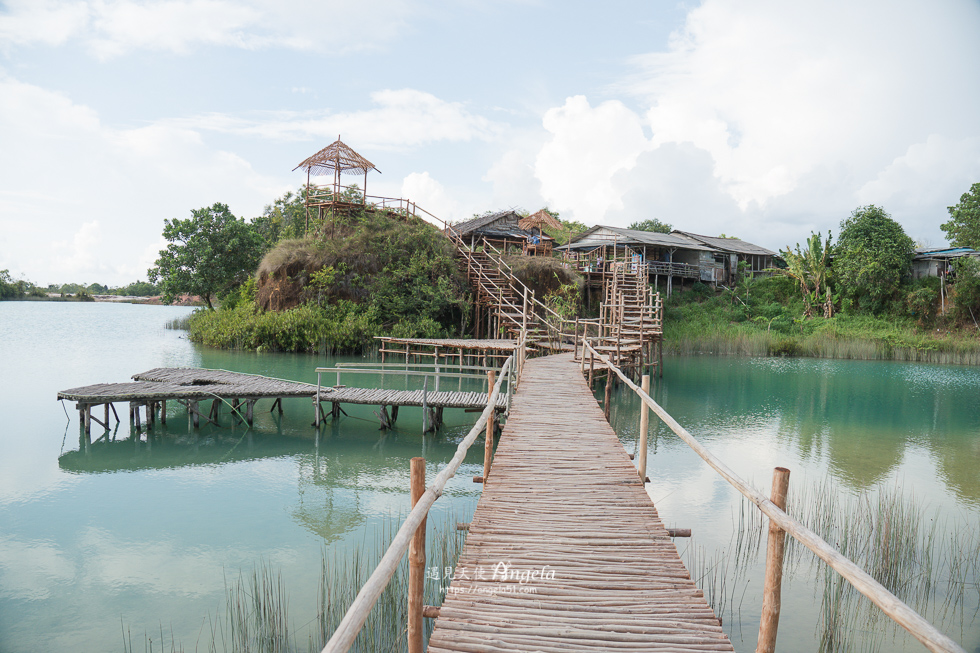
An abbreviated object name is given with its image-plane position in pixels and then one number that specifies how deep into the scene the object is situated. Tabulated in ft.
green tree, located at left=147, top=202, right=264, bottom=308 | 119.24
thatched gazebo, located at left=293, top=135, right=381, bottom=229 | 94.94
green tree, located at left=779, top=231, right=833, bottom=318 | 126.31
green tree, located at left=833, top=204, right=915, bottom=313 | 119.65
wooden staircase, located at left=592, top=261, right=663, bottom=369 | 63.77
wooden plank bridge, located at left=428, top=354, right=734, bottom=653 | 11.61
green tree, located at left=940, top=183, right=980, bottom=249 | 115.96
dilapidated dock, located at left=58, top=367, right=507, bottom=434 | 45.21
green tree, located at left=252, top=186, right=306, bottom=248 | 131.85
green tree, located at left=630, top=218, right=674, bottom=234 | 193.57
